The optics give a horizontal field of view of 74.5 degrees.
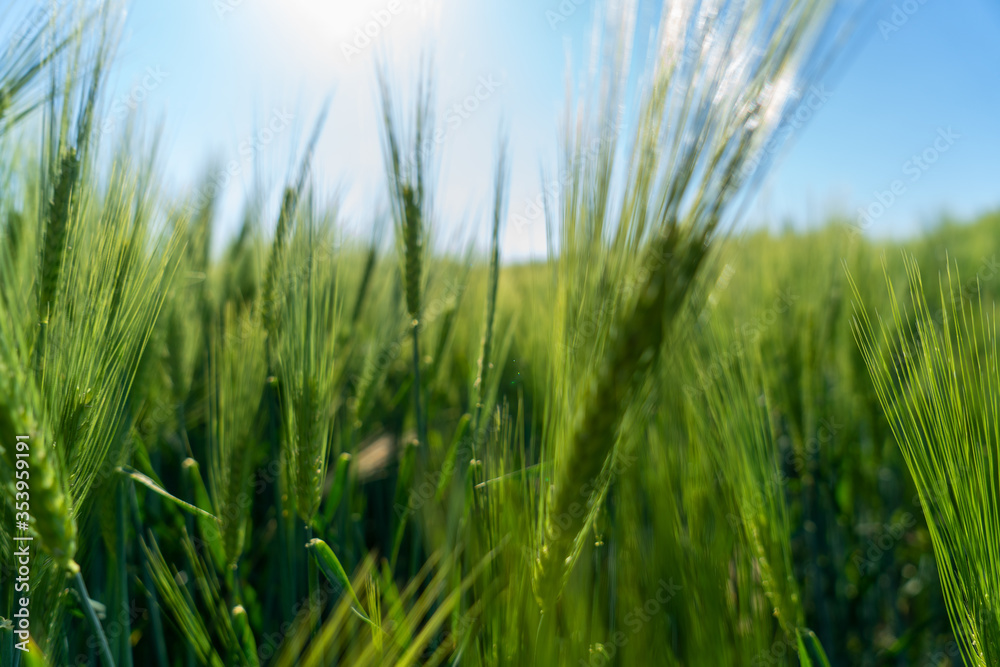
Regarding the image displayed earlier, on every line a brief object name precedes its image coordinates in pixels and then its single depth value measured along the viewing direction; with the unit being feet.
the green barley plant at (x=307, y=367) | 0.77
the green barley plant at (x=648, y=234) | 0.56
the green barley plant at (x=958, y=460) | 0.64
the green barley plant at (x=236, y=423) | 0.81
